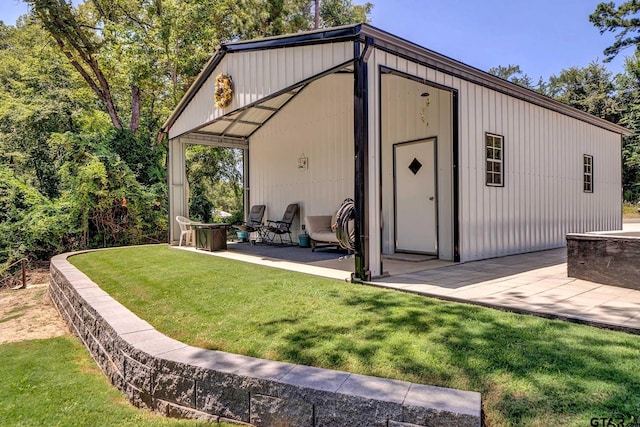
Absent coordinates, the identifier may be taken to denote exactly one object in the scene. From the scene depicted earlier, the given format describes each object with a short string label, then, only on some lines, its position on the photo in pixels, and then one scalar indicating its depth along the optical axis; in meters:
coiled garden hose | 5.59
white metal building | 4.59
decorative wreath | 6.83
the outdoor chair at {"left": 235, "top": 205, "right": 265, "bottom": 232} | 9.30
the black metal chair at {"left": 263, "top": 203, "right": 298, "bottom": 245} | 8.84
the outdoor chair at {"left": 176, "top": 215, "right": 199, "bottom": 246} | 9.06
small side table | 7.88
